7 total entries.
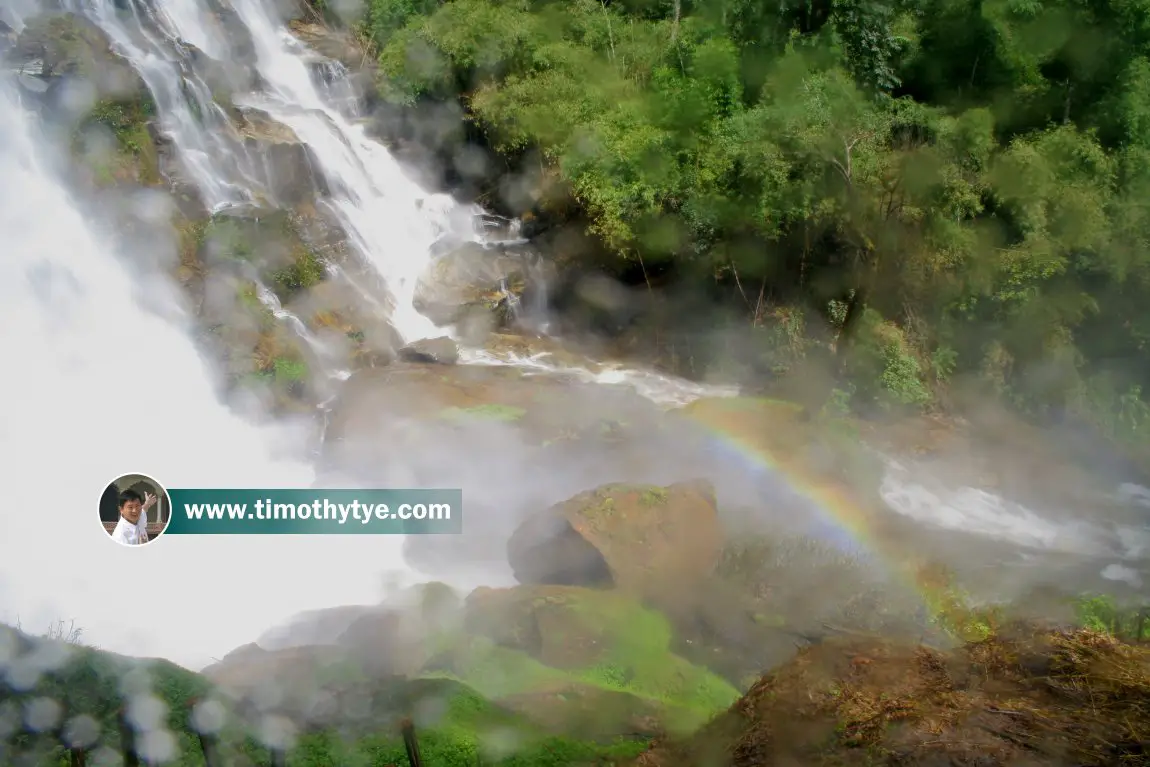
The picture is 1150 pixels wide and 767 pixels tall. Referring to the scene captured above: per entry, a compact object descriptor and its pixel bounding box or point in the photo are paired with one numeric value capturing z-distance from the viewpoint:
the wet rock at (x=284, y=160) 16.84
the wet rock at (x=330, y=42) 21.53
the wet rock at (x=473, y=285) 17.31
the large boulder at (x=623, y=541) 9.66
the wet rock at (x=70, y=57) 14.32
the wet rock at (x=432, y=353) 15.75
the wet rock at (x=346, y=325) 15.51
